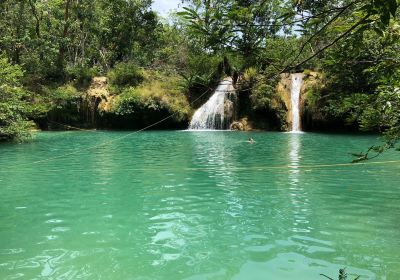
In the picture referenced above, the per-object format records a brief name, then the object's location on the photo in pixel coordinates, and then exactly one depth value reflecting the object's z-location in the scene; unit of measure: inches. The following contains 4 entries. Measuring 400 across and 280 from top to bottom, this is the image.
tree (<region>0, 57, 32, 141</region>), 705.0
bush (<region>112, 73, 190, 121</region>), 1167.6
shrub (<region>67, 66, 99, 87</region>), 1266.0
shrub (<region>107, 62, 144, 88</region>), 1248.8
